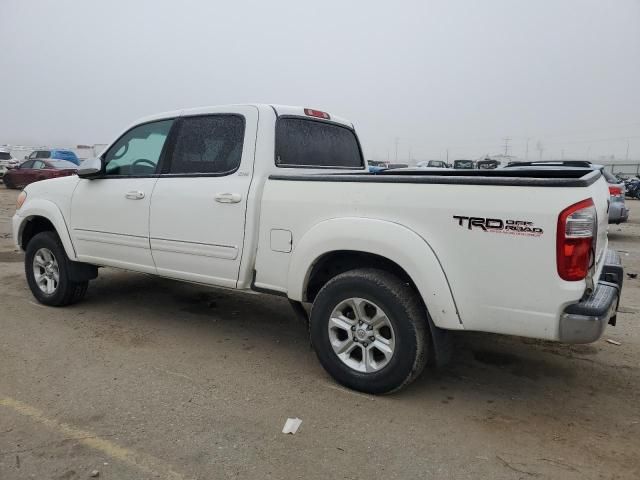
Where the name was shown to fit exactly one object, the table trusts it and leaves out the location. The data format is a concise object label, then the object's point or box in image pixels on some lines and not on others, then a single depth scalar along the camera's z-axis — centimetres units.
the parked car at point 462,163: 3522
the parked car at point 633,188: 2542
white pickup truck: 266
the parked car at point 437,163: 3653
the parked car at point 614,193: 940
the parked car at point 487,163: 2207
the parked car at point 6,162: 2641
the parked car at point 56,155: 2624
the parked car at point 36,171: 2033
